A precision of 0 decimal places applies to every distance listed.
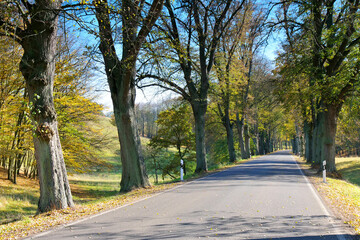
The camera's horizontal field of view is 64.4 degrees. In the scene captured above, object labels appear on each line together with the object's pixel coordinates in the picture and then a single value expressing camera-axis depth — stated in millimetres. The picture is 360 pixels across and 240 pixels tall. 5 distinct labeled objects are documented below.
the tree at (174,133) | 30281
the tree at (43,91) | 7332
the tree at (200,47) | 15625
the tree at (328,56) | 13852
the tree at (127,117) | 11188
